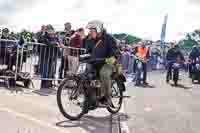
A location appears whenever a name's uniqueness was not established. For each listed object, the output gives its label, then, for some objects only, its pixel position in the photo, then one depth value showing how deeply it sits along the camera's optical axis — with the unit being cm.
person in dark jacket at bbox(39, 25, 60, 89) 969
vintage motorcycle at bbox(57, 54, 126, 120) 659
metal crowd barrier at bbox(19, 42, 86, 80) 962
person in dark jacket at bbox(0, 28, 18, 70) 947
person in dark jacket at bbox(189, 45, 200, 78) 1722
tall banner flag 2687
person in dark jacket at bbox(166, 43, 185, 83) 1536
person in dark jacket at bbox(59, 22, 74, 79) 1031
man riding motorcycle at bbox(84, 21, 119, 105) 703
